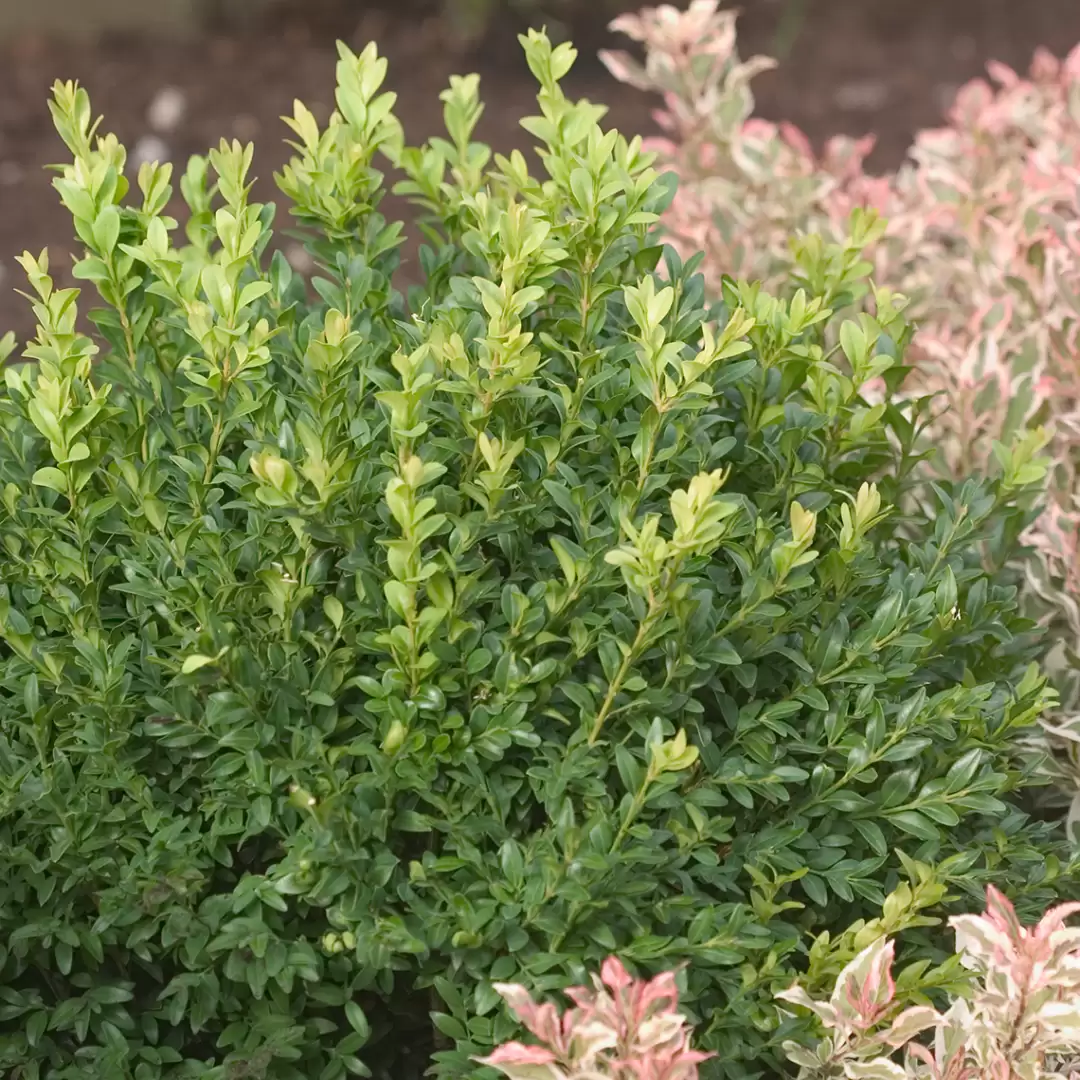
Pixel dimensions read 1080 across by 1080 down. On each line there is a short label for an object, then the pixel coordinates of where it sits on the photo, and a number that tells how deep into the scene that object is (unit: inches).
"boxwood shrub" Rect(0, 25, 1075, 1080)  122.6
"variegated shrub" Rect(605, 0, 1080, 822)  188.7
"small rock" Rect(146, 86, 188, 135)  414.9
